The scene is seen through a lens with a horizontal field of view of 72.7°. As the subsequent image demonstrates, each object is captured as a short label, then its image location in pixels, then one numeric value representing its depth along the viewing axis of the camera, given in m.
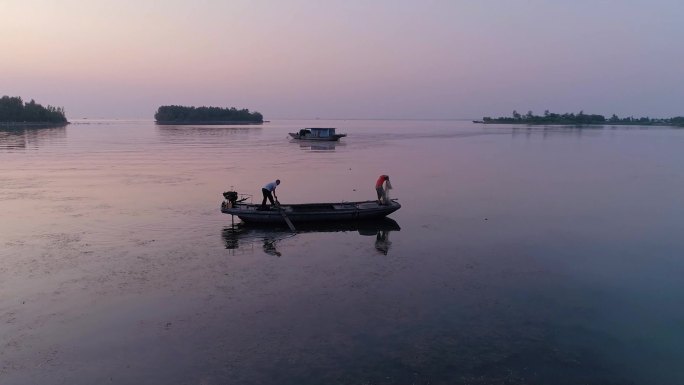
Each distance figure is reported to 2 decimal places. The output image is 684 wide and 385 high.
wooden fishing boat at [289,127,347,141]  75.31
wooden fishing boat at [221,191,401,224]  19.38
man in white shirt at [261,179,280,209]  19.81
